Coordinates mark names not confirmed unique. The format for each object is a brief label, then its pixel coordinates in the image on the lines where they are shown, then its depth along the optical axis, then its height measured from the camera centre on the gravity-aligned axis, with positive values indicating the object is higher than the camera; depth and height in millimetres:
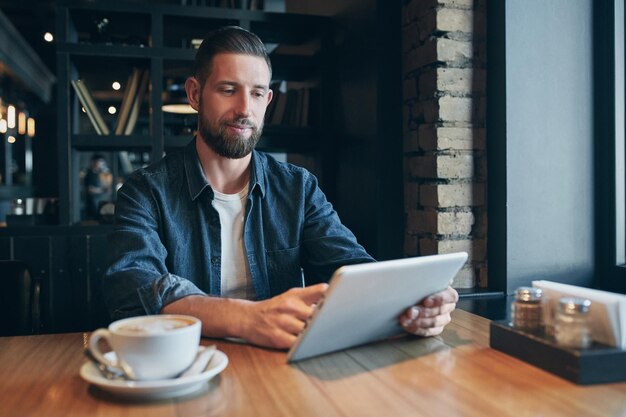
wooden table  800 -265
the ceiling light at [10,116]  9359 +1316
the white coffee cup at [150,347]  822 -194
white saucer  816 -242
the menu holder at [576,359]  894 -237
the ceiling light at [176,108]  3229 +495
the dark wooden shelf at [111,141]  2826 +282
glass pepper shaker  1037 -183
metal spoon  866 -237
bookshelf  2781 +666
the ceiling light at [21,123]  11338 +1490
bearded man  1591 -4
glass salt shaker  916 -181
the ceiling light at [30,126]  12188 +1532
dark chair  1492 -229
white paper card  917 -174
